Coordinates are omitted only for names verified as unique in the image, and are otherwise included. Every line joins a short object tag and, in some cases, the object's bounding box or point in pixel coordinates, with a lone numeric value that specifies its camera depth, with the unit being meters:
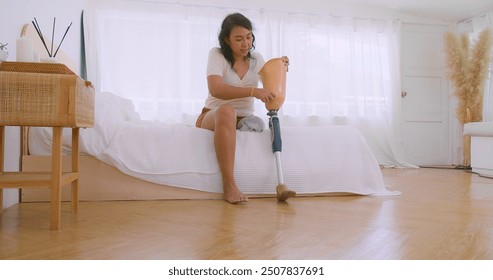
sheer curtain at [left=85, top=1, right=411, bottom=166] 3.84
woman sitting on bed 1.86
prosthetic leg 1.91
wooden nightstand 1.19
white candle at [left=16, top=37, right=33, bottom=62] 1.36
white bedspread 1.86
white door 4.52
